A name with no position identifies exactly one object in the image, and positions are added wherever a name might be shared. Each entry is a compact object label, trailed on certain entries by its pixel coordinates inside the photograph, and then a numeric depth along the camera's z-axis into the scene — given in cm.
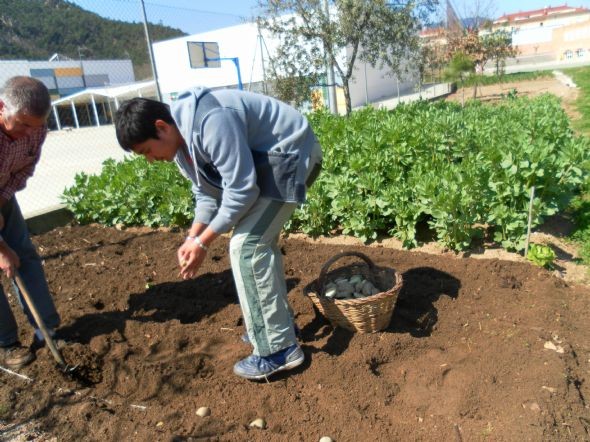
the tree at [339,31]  1120
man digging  260
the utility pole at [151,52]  827
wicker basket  282
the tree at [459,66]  1973
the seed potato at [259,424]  241
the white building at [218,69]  2631
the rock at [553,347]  281
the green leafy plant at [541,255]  365
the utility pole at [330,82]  1123
